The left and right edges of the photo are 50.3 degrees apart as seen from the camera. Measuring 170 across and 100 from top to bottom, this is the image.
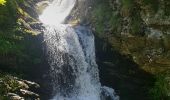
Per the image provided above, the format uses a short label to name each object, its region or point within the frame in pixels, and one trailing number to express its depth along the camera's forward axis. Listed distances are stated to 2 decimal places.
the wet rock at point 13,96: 9.34
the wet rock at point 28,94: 9.78
